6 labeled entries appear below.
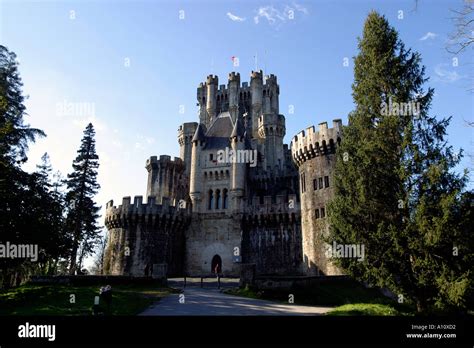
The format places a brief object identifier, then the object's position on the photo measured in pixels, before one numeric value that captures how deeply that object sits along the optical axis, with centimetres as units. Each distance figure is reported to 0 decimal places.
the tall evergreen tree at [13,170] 2142
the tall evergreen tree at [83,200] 4028
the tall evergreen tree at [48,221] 2289
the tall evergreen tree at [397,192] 1473
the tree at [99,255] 5772
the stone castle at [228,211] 3325
